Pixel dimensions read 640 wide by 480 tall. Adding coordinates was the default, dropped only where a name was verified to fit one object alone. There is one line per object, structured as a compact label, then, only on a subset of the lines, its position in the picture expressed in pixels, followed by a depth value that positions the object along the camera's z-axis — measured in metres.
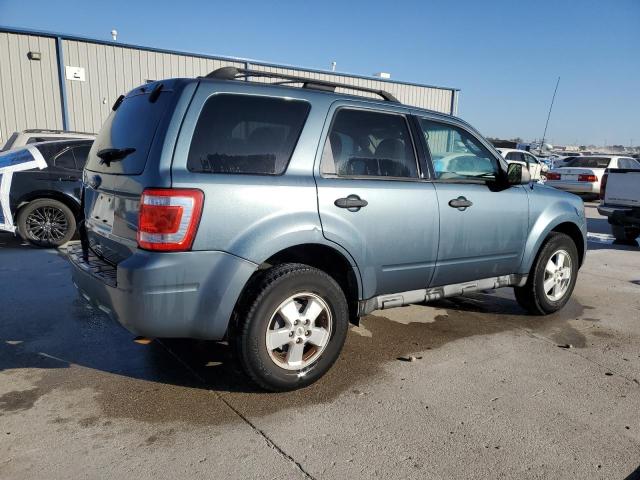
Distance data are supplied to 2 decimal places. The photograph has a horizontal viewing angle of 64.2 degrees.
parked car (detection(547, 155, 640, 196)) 17.30
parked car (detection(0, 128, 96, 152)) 9.02
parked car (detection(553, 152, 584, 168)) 26.06
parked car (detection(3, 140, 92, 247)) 7.37
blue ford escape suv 2.76
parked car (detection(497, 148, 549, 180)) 17.27
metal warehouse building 13.20
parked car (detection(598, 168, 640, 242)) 8.80
